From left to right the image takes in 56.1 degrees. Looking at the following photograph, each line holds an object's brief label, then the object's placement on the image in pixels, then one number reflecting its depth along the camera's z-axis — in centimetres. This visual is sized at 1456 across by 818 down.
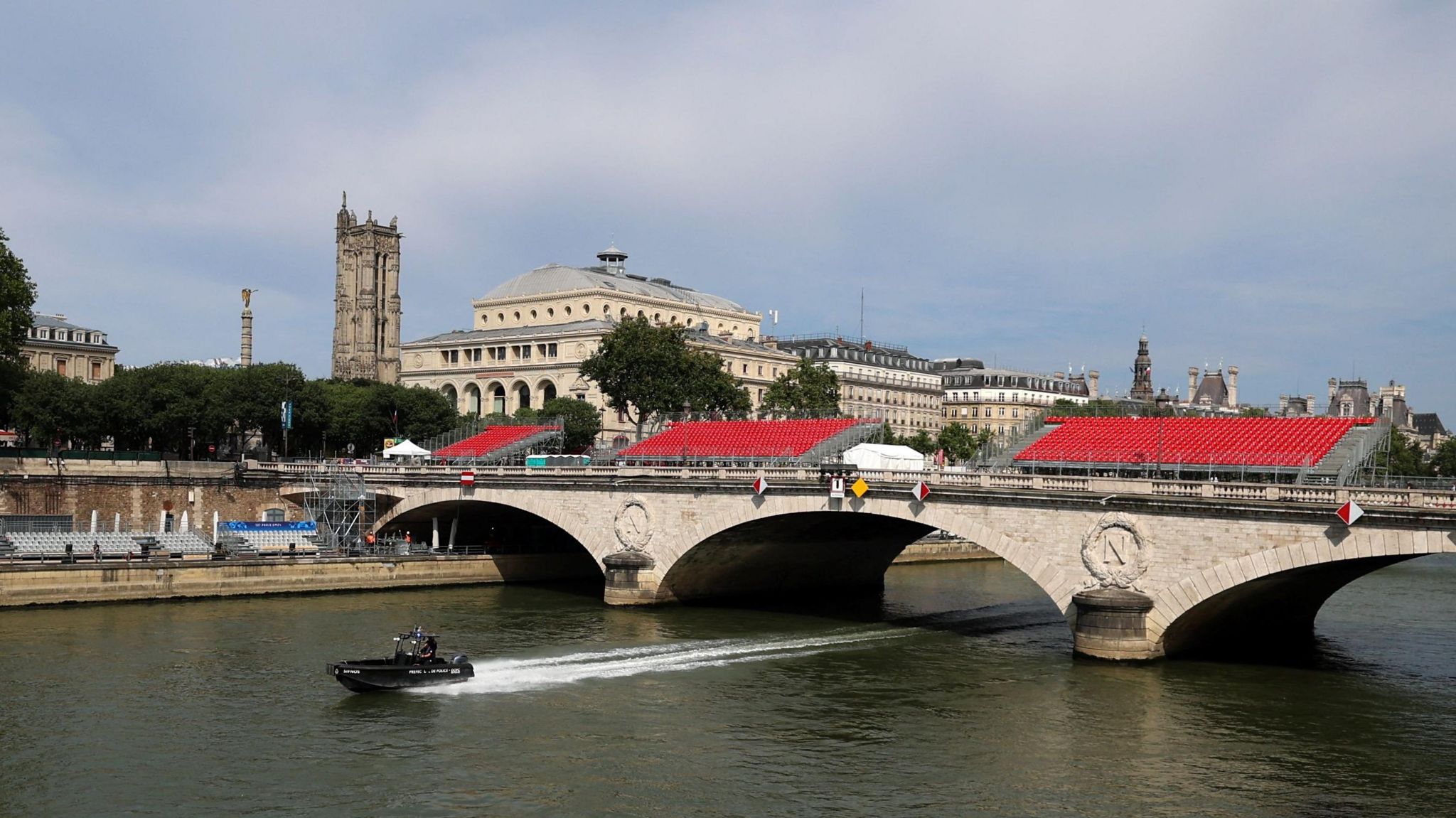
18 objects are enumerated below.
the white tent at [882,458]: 7044
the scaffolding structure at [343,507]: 8300
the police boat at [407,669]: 4528
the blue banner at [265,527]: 7857
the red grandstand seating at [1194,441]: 5884
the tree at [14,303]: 9162
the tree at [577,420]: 13125
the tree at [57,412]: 10412
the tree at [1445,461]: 18038
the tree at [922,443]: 14438
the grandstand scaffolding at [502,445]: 9406
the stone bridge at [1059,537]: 4559
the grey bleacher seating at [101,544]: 6775
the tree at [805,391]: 13088
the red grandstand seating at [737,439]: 8050
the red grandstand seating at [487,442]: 9894
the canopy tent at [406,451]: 9556
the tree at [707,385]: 11888
